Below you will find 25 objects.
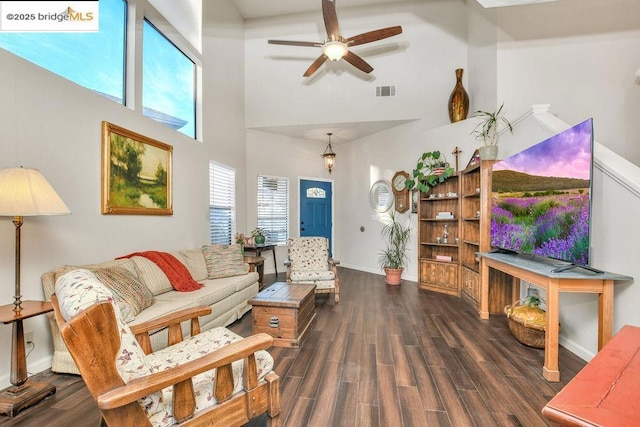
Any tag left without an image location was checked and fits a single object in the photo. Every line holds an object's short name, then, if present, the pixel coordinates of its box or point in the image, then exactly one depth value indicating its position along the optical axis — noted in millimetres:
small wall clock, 5707
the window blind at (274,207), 6324
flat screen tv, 2088
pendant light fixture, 6457
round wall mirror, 6117
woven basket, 2629
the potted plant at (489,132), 3574
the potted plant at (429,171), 4781
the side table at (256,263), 4305
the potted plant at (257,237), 5355
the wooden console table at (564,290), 2090
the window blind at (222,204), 4961
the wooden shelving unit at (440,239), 4656
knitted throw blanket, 3148
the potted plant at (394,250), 5324
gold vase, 4980
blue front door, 6883
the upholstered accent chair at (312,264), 4125
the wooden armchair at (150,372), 982
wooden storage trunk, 2785
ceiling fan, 3428
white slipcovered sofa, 2285
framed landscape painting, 2926
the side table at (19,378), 1799
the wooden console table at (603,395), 806
